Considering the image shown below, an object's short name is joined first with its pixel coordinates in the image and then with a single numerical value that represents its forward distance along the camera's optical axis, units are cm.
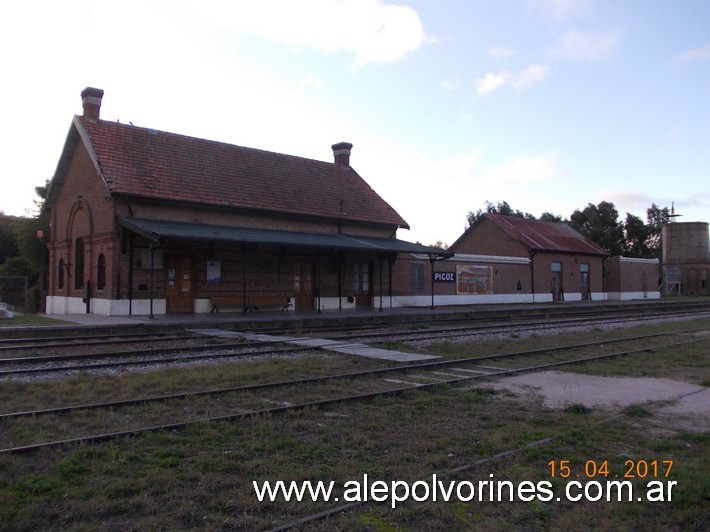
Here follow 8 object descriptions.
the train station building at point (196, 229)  2139
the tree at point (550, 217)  7294
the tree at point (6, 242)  5775
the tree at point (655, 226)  7675
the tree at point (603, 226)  6781
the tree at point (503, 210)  7050
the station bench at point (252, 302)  2302
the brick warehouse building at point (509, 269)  3114
